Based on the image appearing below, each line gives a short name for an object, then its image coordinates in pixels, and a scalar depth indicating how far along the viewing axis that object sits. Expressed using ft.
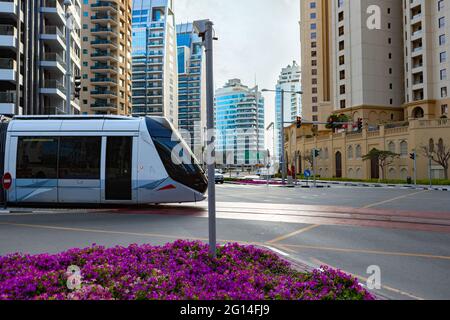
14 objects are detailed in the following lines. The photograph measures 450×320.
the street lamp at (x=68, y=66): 70.51
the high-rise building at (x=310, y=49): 280.31
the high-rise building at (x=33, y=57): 103.71
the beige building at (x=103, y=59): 233.14
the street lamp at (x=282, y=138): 122.44
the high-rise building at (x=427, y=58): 176.30
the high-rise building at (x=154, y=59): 372.38
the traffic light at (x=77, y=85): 69.11
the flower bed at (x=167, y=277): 13.09
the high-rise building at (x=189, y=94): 484.33
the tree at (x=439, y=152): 129.29
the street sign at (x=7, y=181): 43.16
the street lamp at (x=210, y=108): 17.38
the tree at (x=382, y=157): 142.53
